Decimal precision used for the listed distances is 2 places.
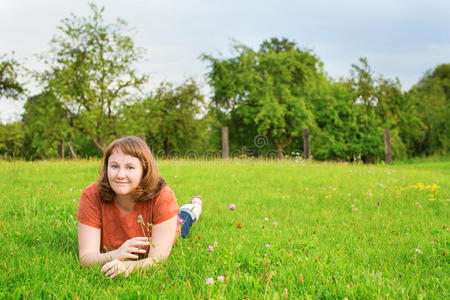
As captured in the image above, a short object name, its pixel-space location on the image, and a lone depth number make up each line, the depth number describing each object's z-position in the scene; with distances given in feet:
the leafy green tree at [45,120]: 59.06
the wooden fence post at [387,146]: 63.41
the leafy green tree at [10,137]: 100.53
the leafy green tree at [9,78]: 66.08
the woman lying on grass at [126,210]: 9.16
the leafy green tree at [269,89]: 81.46
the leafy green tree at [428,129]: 89.15
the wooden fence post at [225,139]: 55.21
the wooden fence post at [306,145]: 57.32
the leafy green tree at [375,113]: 83.97
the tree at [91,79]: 58.49
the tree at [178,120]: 93.56
